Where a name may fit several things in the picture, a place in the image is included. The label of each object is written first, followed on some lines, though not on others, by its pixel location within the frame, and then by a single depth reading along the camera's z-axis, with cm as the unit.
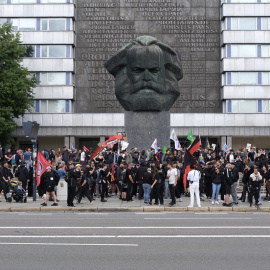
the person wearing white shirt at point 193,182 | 2108
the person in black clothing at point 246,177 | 2312
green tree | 4844
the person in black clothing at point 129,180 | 2317
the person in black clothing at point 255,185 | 2158
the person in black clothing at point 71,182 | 2119
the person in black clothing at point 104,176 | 2355
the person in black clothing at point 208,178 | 2444
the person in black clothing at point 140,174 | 2334
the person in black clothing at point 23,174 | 2492
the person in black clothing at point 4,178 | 2375
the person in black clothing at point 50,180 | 2159
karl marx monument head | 3262
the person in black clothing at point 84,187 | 2233
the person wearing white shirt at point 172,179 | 2169
